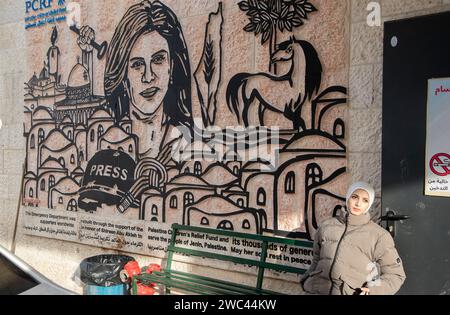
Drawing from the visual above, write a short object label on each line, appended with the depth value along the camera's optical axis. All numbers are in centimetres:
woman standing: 271
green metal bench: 394
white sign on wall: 326
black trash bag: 448
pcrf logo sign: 602
